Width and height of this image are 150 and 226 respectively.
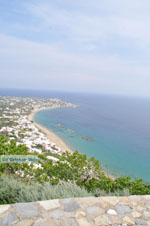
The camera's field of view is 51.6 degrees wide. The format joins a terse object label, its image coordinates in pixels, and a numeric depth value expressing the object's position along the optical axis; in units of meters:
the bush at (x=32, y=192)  3.69
